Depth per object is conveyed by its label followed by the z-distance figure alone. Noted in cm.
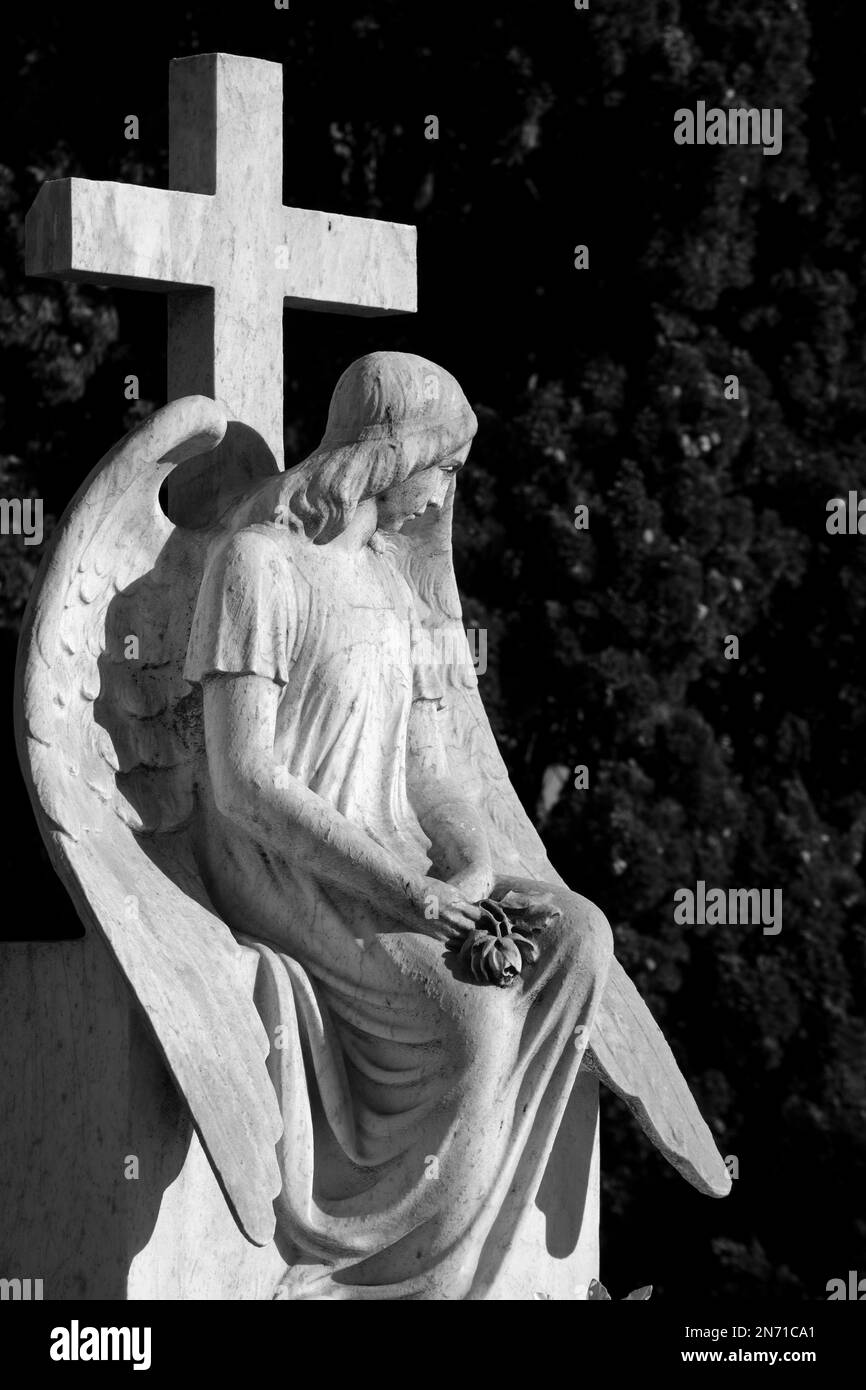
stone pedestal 729
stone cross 774
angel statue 734
